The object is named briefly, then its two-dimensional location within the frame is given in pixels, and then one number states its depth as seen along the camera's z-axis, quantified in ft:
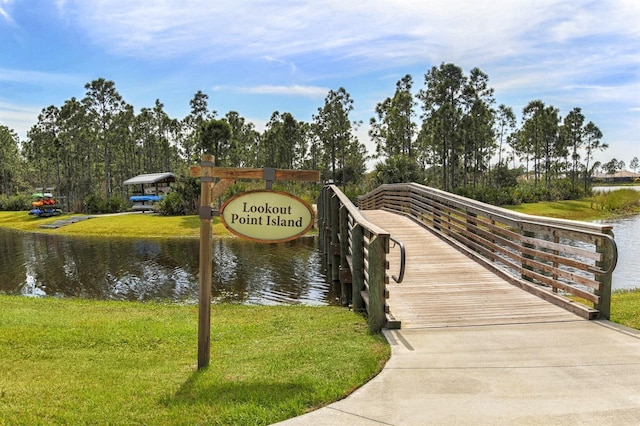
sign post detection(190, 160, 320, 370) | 15.43
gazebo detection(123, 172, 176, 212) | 136.26
